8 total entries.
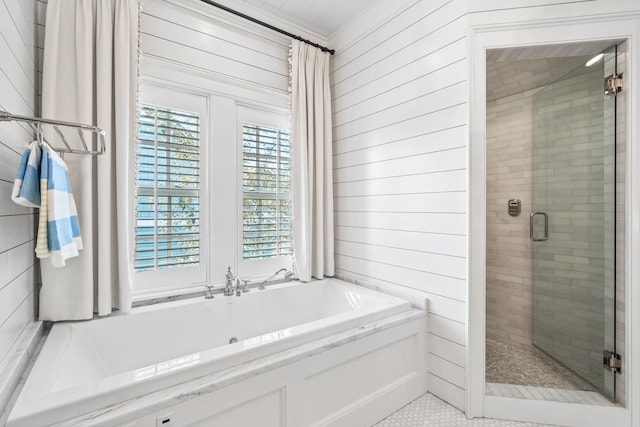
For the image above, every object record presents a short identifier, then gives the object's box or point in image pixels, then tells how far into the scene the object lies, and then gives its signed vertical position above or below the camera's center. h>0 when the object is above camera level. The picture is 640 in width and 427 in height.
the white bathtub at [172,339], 1.01 -0.63
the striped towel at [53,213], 1.21 -0.01
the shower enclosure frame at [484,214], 1.59 -0.02
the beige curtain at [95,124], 1.57 +0.49
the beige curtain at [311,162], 2.52 +0.42
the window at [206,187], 2.04 +0.18
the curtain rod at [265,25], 2.12 +1.43
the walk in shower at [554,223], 1.76 -0.09
